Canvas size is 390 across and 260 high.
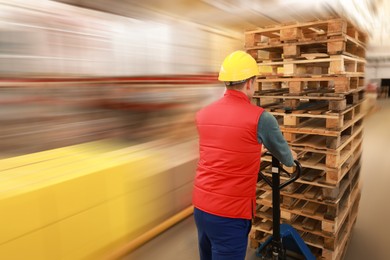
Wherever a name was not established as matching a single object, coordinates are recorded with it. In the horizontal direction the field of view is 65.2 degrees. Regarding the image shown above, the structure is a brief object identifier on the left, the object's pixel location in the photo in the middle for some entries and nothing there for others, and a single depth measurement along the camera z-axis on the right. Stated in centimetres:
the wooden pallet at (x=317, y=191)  295
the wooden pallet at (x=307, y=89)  283
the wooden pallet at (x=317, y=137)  284
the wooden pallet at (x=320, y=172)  290
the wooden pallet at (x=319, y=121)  279
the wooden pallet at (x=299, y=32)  278
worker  210
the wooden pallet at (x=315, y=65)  279
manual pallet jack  253
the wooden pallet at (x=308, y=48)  278
